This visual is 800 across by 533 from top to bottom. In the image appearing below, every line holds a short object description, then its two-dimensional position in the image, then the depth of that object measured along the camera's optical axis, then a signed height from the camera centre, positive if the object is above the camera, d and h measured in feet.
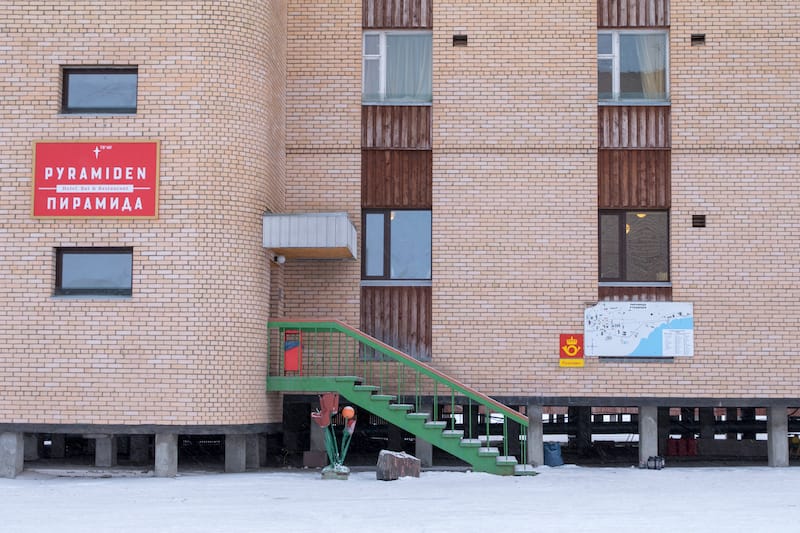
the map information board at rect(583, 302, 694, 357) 62.18 +0.22
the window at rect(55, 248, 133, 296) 56.39 +2.98
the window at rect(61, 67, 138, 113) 57.72 +12.75
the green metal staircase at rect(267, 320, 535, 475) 56.39 -2.85
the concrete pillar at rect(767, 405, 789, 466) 63.21 -5.72
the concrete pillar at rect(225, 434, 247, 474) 58.29 -6.67
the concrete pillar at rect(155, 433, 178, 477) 55.06 -6.41
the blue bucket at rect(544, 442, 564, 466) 63.10 -7.24
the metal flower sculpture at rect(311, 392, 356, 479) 53.88 -4.84
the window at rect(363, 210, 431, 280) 63.82 +4.99
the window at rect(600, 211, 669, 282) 63.26 +4.97
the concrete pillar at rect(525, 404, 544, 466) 62.18 -6.17
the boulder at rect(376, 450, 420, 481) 53.06 -6.70
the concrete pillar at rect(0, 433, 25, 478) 54.65 -6.38
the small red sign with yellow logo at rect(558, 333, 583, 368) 62.28 -1.22
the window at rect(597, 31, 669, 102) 64.44 +15.75
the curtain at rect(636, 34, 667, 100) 64.44 +15.89
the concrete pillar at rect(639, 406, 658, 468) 62.49 -5.89
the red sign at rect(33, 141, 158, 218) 56.13 +7.68
